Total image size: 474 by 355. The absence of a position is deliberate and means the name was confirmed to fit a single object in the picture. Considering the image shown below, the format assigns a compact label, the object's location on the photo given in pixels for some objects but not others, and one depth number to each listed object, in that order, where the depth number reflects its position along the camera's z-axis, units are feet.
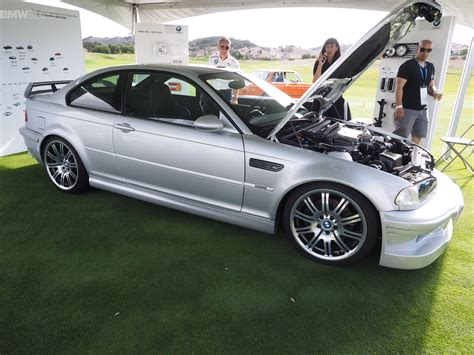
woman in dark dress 14.03
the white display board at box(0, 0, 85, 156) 15.72
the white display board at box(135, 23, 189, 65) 23.59
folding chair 14.62
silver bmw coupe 7.55
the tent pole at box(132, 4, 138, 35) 23.95
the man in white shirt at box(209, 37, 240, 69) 19.04
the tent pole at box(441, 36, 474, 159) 16.88
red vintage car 35.91
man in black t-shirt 14.74
